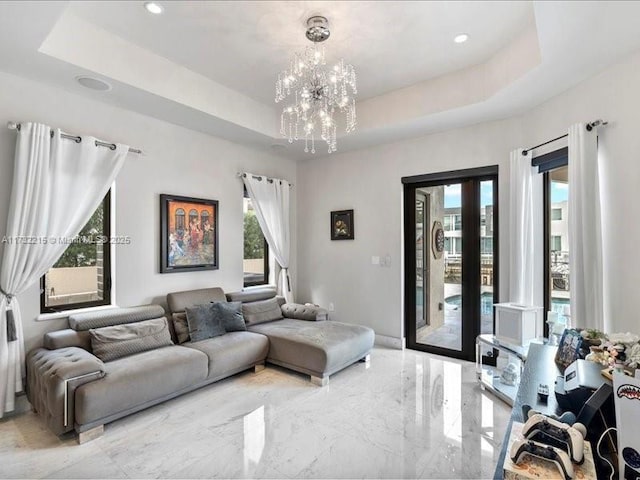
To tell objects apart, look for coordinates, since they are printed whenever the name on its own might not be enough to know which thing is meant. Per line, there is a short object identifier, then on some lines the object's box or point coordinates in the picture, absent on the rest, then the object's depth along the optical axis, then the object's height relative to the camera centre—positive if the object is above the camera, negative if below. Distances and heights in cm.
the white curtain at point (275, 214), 490 +47
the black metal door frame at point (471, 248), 399 -5
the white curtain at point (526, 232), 352 +13
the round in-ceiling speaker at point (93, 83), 291 +144
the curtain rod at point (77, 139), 279 +100
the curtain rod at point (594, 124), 261 +93
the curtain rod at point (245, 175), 474 +98
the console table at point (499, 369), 302 -133
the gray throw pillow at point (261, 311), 426 -86
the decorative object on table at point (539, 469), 95 -64
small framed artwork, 509 +30
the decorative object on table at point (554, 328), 275 -69
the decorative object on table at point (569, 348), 194 -62
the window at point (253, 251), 502 -10
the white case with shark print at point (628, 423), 98 -54
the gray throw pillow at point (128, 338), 292 -85
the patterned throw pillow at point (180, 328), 358 -88
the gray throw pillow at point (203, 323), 358 -85
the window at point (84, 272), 317 -26
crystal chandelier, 272 +166
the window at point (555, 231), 335 +13
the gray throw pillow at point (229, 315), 385 -81
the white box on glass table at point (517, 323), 321 -77
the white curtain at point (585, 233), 259 +8
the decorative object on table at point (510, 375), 327 -127
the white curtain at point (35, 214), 274 +27
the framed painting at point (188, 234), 391 +14
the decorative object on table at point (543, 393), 159 -72
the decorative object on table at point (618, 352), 139 -48
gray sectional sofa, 244 -101
